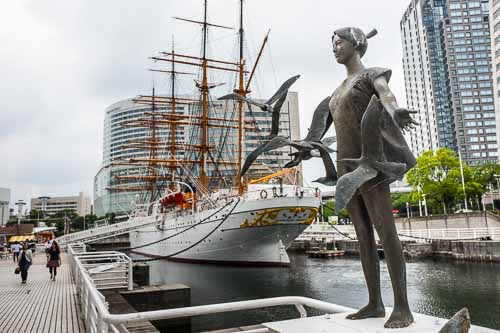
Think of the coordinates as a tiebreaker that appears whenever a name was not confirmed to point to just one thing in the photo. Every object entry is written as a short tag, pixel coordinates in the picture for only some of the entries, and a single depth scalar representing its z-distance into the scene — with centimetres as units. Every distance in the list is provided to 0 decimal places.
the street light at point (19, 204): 5540
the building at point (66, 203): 14251
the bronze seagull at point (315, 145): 429
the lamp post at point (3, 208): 6310
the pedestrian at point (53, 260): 1455
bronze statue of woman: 357
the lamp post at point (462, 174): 4008
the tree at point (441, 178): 4191
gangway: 3075
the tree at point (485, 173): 5035
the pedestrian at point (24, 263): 1356
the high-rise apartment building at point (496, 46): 5416
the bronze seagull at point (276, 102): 456
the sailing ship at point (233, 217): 2439
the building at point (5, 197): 7759
